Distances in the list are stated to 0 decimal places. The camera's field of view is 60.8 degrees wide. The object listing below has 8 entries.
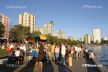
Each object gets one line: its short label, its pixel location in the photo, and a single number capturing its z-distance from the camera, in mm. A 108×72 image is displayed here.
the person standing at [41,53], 5424
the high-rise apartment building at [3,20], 61858
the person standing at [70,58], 7086
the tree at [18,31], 42188
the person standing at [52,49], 8506
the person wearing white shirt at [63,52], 7292
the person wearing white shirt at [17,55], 7104
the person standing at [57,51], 8192
